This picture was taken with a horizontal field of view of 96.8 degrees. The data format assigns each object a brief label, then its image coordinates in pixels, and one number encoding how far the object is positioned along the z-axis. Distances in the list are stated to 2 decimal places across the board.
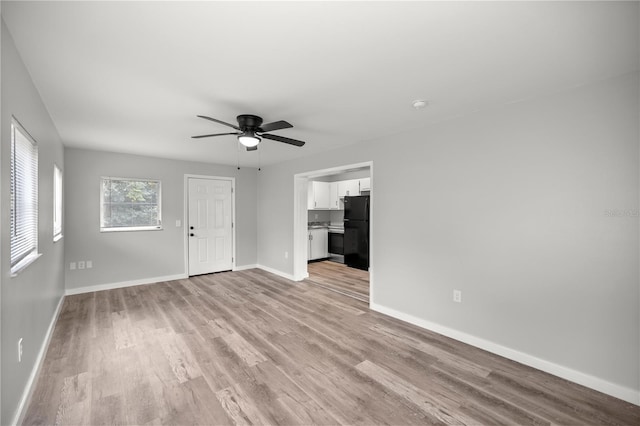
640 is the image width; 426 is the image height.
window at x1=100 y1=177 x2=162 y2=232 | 4.82
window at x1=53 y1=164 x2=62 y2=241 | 3.60
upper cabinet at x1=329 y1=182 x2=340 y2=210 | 7.29
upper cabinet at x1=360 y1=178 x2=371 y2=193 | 6.58
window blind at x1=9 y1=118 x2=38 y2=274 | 1.82
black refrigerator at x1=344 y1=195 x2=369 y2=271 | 6.17
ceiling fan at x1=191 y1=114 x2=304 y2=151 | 2.76
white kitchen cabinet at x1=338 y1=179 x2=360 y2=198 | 6.80
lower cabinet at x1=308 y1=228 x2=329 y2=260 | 7.12
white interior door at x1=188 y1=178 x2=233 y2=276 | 5.67
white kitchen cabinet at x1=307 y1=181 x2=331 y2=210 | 7.17
